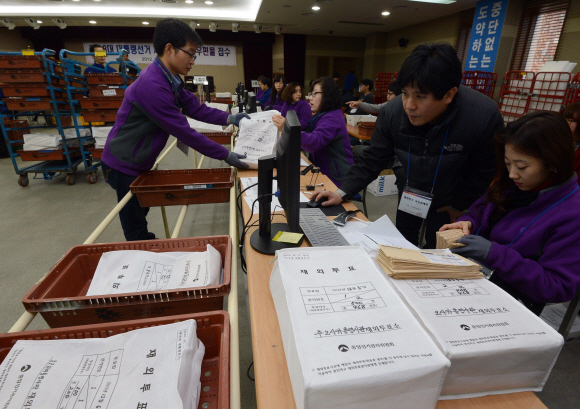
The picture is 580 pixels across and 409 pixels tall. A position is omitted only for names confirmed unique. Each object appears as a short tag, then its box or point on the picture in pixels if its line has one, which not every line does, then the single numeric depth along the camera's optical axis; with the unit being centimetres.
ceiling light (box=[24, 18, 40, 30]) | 795
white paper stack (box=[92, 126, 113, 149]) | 394
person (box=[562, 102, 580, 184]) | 190
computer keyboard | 99
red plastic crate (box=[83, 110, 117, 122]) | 379
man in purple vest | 148
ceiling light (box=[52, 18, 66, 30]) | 815
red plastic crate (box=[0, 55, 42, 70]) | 337
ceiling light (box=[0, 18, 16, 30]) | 777
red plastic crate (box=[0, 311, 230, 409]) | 60
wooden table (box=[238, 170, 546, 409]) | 53
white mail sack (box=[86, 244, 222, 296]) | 82
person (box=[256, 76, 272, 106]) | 581
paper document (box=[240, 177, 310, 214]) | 134
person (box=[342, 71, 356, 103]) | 712
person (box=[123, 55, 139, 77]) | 403
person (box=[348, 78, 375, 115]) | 586
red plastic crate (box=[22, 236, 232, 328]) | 72
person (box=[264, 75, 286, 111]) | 479
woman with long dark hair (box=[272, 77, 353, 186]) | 207
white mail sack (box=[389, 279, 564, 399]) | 50
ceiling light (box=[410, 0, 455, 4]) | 558
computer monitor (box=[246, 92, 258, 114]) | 327
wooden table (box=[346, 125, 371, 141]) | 343
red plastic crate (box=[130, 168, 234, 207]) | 139
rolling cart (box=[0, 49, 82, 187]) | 340
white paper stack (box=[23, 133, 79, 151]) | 369
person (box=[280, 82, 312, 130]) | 346
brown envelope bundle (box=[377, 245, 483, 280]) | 66
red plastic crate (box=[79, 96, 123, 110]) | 373
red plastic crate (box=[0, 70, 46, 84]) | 343
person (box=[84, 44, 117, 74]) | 408
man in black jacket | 106
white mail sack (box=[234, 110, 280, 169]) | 189
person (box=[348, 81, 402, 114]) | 433
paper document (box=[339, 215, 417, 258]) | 101
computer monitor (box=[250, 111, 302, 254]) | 76
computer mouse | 135
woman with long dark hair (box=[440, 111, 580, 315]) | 82
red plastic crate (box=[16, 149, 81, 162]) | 368
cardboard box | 358
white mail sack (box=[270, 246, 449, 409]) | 42
